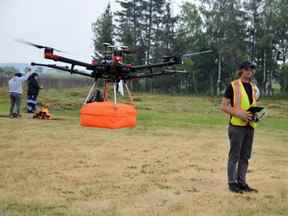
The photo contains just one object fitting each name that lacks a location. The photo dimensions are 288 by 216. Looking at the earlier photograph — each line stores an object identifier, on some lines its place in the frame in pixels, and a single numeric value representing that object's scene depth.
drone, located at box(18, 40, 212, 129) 11.91
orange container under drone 11.82
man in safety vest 5.49
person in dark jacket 15.88
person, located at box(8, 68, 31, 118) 14.57
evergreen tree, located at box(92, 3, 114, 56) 47.97
